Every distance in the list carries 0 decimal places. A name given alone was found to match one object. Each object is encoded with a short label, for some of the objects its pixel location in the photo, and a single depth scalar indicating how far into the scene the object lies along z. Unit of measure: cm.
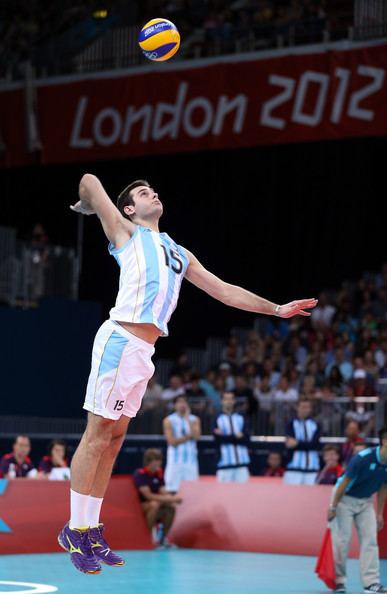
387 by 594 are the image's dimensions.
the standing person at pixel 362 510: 1303
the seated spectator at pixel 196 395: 2295
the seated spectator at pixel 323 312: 2611
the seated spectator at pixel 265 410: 2200
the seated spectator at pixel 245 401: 2212
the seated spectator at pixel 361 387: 2134
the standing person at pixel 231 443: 1906
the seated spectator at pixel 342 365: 2291
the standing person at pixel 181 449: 1916
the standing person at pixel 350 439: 1869
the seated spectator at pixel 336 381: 2189
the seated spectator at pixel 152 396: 2356
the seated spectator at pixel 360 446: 1528
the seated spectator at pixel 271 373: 2353
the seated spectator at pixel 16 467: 1714
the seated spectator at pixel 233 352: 2609
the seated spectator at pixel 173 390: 2362
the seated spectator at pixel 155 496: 1750
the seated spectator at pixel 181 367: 2575
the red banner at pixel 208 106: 2286
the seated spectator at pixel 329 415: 2116
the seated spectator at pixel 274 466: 1986
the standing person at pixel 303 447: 1875
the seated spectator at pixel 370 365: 2231
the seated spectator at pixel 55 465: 1712
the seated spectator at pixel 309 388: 2155
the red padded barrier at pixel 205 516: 1606
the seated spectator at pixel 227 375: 2406
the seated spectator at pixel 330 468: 1711
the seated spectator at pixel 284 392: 2209
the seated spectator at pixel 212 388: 2303
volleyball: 1012
